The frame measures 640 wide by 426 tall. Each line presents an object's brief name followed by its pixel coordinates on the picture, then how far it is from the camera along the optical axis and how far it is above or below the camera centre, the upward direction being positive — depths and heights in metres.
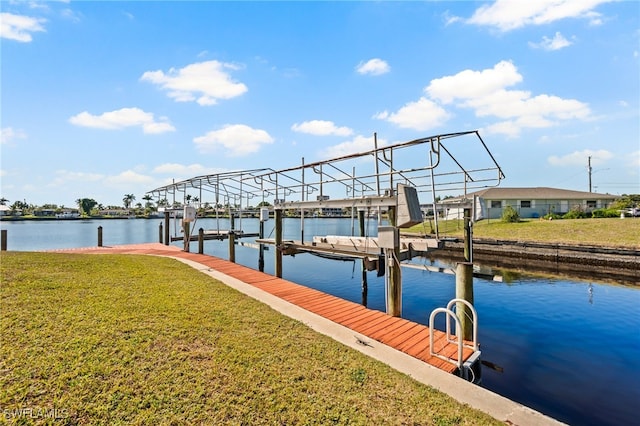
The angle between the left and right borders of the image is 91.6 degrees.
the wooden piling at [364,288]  12.14 -3.07
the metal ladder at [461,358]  5.09 -2.52
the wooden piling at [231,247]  15.97 -1.57
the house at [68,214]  102.38 +1.95
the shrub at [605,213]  30.41 -0.27
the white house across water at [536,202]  37.41 +1.13
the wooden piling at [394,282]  7.72 -1.72
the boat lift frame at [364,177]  8.01 +1.24
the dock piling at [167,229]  22.36 -0.82
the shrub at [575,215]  31.48 -0.42
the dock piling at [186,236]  18.15 -1.09
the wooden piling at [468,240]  8.70 -0.78
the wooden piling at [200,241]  16.95 -1.30
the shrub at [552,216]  32.14 -0.53
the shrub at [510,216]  30.73 -0.41
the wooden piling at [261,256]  16.97 -2.29
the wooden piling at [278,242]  13.02 -1.10
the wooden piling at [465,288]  6.77 -1.66
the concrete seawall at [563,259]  16.41 -2.96
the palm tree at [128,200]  139.88 +8.27
